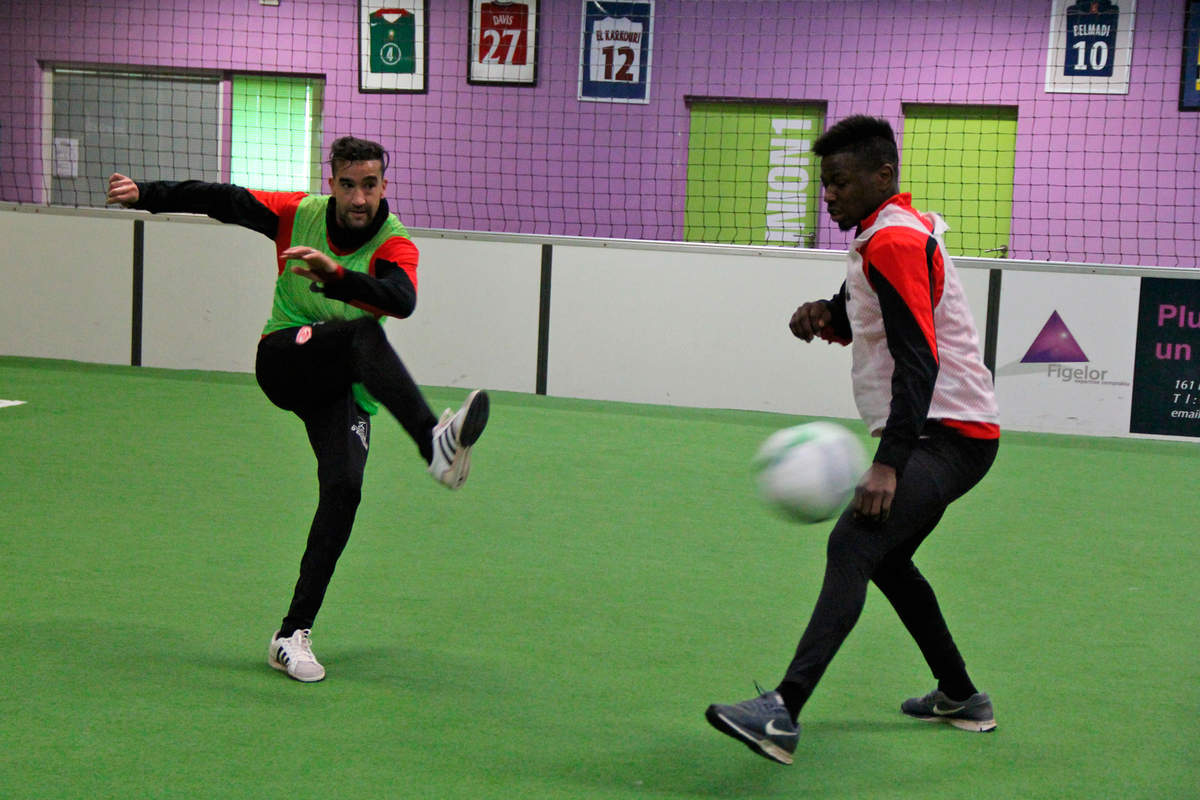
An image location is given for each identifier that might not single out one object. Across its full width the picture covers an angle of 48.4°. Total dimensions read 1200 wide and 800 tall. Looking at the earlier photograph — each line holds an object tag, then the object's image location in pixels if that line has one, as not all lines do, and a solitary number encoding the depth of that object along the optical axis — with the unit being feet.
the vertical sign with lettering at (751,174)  38.40
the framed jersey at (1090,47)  36.09
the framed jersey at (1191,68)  35.73
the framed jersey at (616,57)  38.55
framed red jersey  38.86
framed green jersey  38.75
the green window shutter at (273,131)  41.16
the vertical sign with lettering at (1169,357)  25.80
